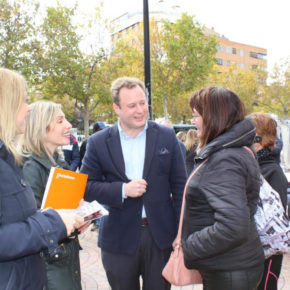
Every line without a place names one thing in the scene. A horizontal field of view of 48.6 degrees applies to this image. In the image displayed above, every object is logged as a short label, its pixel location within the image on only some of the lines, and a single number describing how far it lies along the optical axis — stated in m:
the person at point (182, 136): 8.83
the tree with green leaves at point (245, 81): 32.34
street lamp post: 7.34
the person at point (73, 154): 7.54
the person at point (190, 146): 7.32
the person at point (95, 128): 6.61
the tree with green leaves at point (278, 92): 29.75
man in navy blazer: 2.57
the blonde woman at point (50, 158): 2.27
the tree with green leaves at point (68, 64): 18.48
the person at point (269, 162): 2.84
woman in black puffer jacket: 1.77
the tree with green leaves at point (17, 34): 14.68
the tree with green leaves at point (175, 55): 19.42
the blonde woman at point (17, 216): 1.48
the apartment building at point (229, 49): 80.50
